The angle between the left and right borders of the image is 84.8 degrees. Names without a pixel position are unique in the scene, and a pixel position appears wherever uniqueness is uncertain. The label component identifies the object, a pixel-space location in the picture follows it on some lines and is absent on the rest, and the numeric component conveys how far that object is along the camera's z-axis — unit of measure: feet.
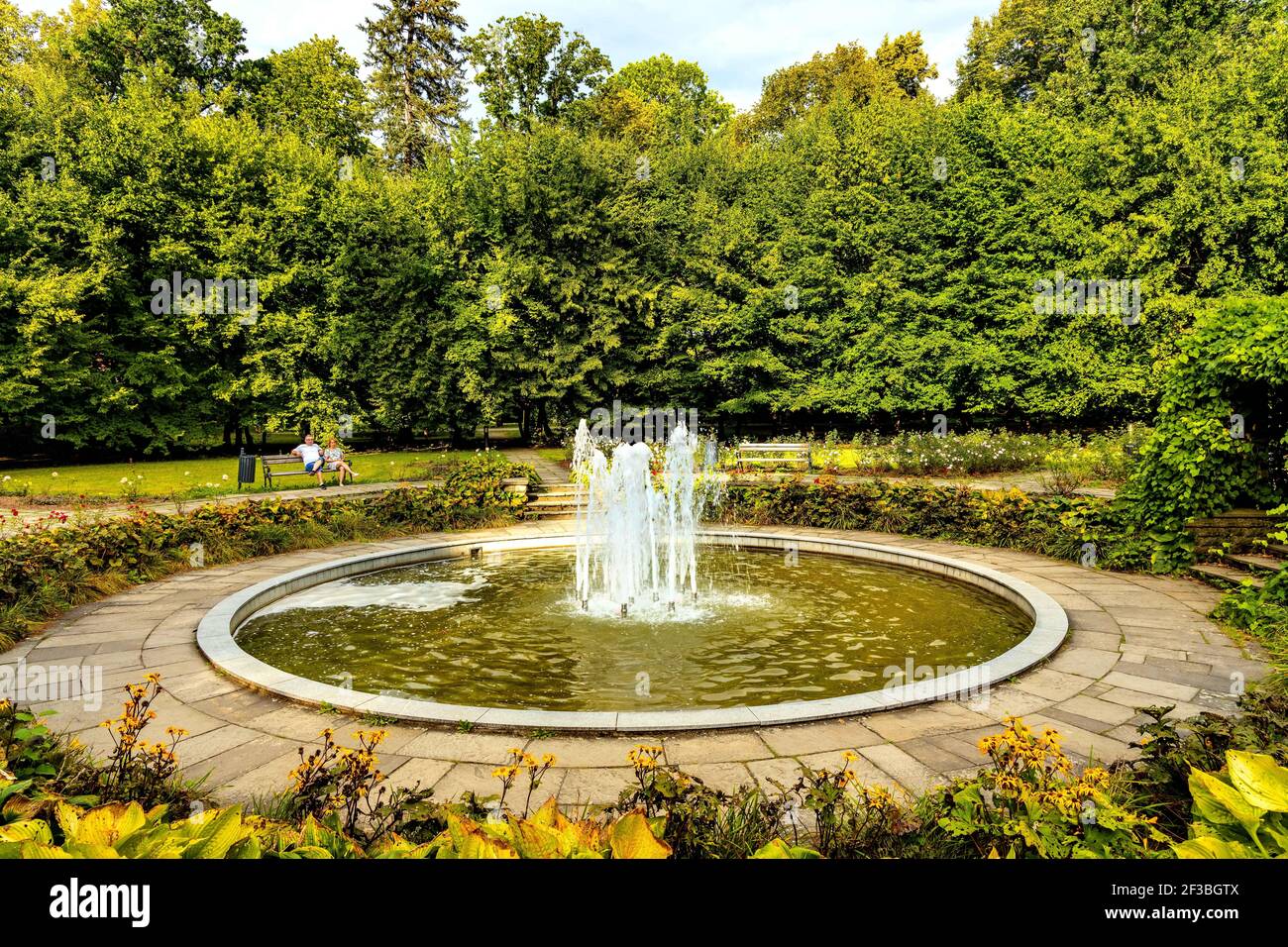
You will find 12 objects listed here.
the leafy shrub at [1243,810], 6.09
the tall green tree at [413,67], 135.33
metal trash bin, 54.65
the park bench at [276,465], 56.59
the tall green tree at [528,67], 122.11
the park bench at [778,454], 66.02
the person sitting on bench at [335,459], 58.65
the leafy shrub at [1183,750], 11.28
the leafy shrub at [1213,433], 27.30
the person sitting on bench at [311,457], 57.52
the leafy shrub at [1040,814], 8.95
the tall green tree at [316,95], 123.44
